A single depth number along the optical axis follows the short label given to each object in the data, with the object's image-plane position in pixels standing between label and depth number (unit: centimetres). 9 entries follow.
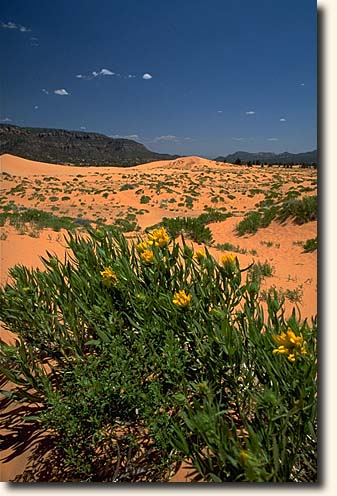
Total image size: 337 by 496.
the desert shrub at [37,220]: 694
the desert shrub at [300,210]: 801
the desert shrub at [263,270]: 478
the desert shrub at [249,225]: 886
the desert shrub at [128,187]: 1925
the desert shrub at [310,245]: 624
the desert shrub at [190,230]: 712
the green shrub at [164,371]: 119
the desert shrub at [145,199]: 1643
